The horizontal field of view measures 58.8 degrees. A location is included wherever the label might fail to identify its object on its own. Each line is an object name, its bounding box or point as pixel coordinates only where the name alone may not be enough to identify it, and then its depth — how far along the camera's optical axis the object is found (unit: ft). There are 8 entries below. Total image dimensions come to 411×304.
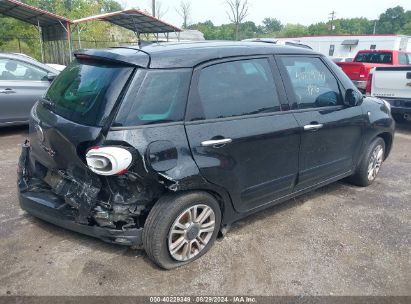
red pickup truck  34.55
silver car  20.34
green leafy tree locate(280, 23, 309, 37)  281.33
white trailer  88.12
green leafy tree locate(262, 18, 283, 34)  360.28
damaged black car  8.34
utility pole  241.96
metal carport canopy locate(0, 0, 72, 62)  51.96
